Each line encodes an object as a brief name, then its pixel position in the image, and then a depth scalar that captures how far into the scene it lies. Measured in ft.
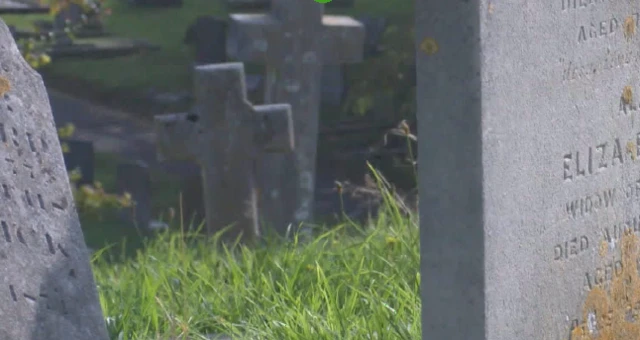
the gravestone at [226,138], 33.99
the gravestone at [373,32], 82.53
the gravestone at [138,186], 59.36
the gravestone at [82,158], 63.10
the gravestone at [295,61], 41.45
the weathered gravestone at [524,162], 15.78
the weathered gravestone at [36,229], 17.11
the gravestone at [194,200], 50.98
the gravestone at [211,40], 90.58
